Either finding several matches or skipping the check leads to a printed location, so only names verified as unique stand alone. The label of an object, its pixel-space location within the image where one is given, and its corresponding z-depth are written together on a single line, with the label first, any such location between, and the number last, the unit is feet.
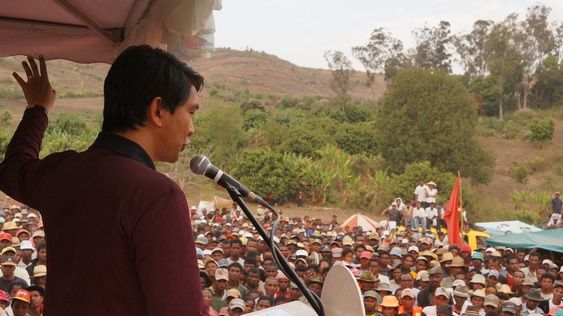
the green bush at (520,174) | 110.83
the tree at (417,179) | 77.41
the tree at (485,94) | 142.00
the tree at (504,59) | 141.49
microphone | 4.36
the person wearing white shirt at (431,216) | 51.48
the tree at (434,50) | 157.79
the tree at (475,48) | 153.58
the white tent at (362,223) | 48.76
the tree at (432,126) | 94.17
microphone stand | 3.81
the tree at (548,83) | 143.54
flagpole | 36.92
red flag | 36.04
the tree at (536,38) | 152.05
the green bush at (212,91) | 175.76
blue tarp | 34.04
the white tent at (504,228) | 46.55
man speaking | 3.13
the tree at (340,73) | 165.48
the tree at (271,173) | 84.23
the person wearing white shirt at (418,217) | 51.03
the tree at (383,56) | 155.74
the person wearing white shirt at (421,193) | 54.24
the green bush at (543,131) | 122.11
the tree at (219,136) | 99.83
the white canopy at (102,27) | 6.27
